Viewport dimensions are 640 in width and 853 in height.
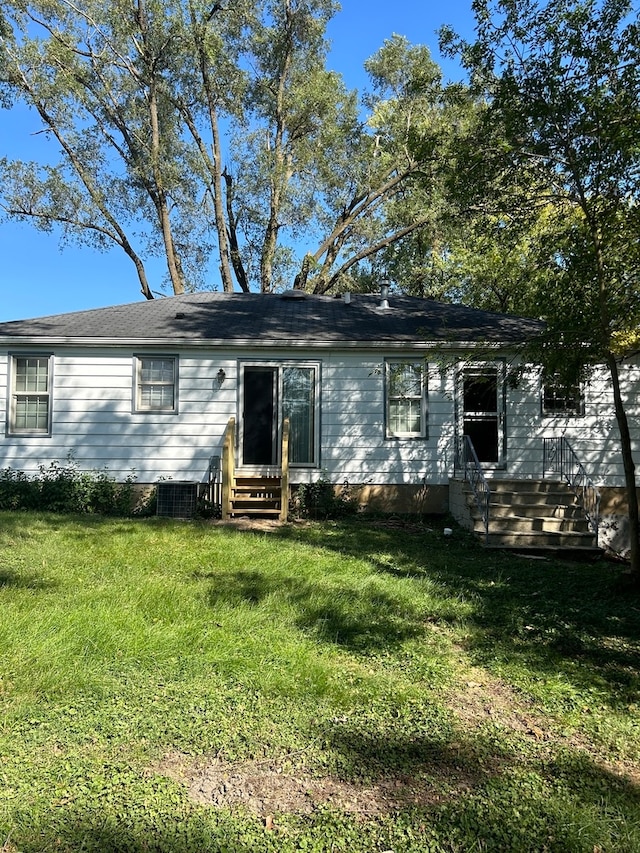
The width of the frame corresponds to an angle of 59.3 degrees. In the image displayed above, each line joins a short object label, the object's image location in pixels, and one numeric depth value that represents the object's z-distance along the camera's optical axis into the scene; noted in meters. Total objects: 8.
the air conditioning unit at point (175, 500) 9.38
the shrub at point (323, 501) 9.70
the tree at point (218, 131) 18.03
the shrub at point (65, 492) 9.46
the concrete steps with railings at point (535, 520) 7.77
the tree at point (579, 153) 5.12
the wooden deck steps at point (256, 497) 9.17
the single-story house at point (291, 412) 10.01
